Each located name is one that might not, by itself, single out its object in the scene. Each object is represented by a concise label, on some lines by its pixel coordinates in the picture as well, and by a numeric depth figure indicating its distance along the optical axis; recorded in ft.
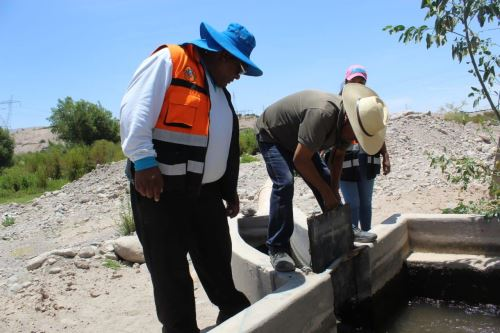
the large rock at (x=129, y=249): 16.47
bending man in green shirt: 9.67
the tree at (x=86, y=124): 107.96
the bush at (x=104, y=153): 58.39
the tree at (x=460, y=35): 12.55
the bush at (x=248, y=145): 59.00
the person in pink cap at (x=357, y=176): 13.61
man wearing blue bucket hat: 7.16
